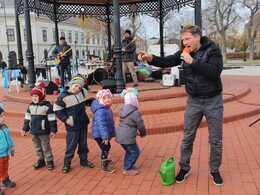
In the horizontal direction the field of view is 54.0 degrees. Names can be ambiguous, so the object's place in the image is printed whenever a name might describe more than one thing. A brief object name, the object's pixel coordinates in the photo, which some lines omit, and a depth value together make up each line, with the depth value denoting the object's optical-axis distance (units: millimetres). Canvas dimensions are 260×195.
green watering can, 3043
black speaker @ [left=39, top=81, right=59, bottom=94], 7773
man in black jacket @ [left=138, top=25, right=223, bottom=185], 2783
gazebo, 10059
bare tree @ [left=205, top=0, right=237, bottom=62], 34312
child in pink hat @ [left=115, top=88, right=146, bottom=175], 3316
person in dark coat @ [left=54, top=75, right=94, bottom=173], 3562
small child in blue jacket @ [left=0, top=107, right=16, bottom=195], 3156
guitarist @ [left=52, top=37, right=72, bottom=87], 8867
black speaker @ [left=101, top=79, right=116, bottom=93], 7299
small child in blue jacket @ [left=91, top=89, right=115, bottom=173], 3393
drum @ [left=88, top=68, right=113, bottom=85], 9117
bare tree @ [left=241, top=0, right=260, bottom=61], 33469
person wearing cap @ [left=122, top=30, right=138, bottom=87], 8172
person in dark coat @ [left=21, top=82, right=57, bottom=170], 3619
